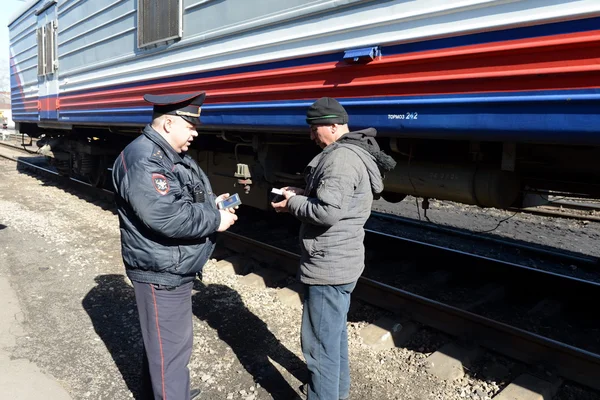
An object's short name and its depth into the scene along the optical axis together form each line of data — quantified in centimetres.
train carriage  242
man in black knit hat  230
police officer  216
